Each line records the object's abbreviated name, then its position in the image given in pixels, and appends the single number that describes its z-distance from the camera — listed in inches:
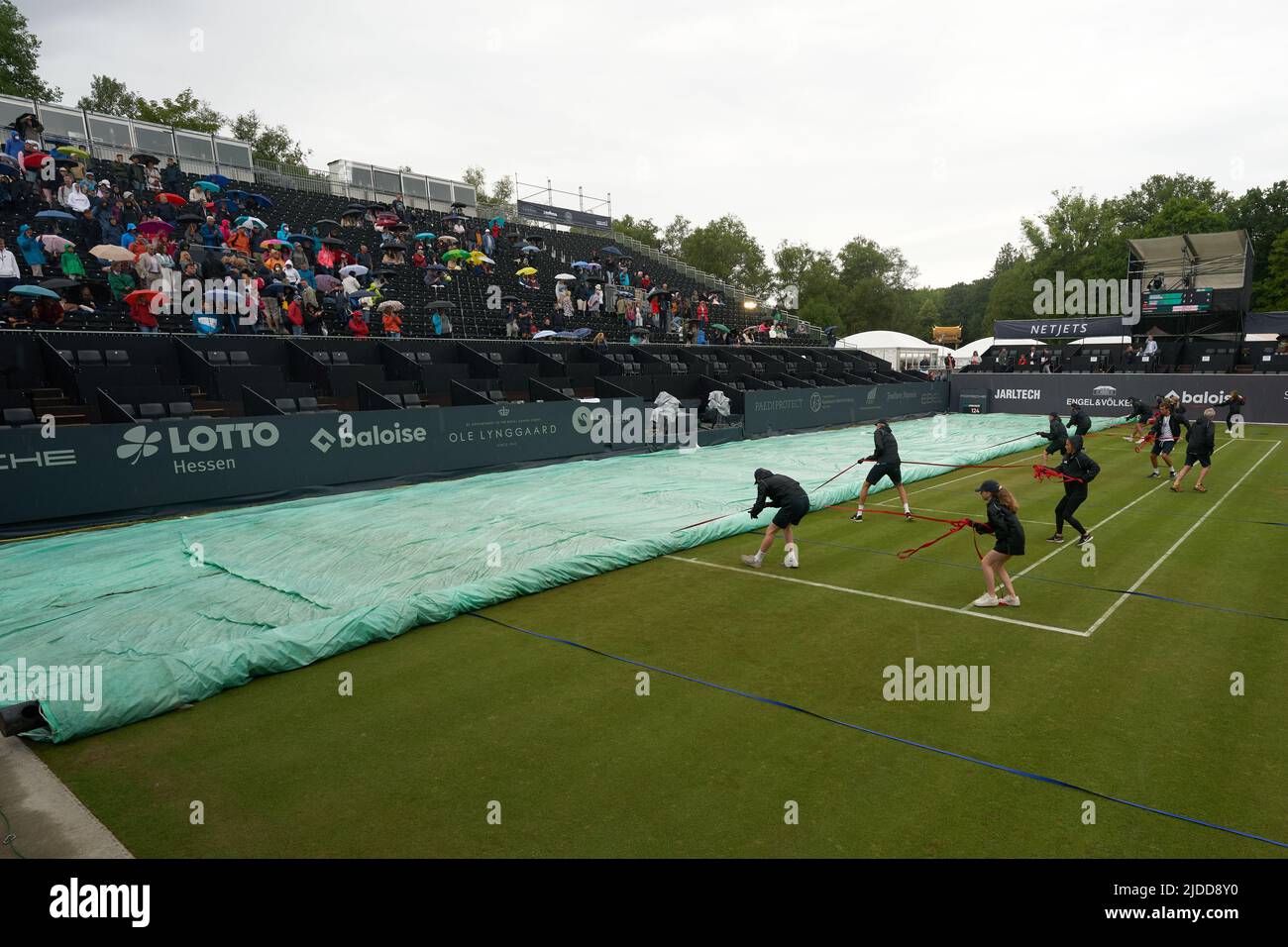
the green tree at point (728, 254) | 3139.8
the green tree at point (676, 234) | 3548.2
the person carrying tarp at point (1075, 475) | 466.0
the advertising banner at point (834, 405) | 1122.0
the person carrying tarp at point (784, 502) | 428.1
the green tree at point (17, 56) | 1977.1
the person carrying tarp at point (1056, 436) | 610.9
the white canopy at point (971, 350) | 2347.4
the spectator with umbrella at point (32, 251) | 766.5
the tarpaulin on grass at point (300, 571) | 300.5
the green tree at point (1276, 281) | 2304.4
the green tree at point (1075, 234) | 3004.4
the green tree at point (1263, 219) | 2512.3
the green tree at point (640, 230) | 3321.9
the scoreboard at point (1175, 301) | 1464.1
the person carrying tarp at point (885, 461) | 562.6
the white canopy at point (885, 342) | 2267.5
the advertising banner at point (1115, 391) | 1206.9
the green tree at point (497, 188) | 3838.6
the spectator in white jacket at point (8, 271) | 709.9
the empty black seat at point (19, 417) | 561.3
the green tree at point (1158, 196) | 2972.4
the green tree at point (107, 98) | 2554.1
